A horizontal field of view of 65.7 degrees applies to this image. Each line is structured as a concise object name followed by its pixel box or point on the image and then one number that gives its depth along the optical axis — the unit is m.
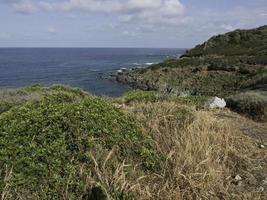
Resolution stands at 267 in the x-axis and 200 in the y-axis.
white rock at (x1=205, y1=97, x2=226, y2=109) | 5.67
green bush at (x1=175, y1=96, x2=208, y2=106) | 5.22
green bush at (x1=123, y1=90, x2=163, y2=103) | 4.78
